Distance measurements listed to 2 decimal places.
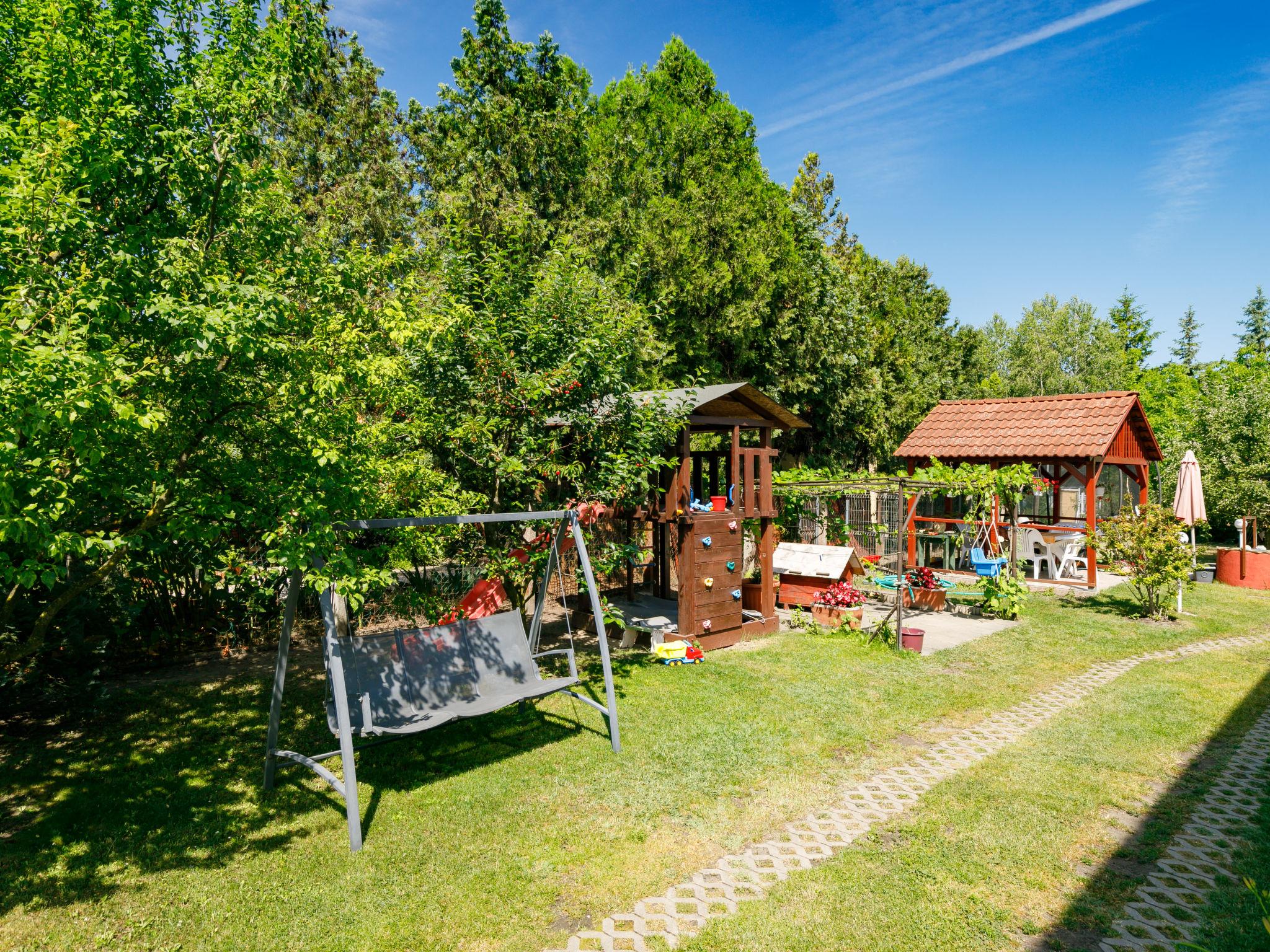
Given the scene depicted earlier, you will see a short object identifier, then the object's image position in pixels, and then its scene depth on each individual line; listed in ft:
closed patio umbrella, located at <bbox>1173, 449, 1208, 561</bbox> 50.01
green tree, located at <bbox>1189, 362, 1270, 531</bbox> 57.16
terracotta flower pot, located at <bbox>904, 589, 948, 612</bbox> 43.96
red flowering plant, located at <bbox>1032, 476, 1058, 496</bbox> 45.98
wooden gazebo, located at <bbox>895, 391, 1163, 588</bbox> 50.62
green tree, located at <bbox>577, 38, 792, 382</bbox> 65.05
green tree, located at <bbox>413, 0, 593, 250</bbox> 60.29
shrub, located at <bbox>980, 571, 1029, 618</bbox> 41.11
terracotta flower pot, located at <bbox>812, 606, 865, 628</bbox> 37.35
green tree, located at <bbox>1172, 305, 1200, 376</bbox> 181.27
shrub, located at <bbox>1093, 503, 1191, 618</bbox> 39.34
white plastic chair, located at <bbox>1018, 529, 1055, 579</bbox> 55.36
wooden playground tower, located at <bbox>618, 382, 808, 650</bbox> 32.99
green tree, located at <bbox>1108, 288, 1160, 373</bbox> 148.15
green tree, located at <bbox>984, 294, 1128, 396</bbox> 137.08
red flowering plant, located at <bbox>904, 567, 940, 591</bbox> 44.52
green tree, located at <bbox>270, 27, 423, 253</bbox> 48.01
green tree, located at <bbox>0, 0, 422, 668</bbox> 11.99
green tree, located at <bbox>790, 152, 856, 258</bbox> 105.50
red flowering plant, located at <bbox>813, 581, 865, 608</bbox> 38.40
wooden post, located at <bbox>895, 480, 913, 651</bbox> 33.30
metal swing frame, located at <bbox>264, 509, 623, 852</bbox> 15.98
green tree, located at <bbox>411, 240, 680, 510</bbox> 24.09
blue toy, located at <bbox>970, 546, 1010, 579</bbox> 45.88
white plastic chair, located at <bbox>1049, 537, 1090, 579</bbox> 54.95
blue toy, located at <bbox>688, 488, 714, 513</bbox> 34.04
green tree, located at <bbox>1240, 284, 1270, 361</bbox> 161.07
